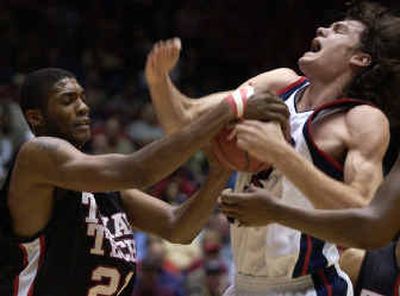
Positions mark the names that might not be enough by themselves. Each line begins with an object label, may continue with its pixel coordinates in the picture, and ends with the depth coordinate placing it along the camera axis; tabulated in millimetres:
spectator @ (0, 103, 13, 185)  17514
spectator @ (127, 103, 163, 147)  19711
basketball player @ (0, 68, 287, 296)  7348
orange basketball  6990
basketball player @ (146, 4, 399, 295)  6920
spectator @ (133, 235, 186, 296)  14415
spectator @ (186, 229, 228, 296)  14331
